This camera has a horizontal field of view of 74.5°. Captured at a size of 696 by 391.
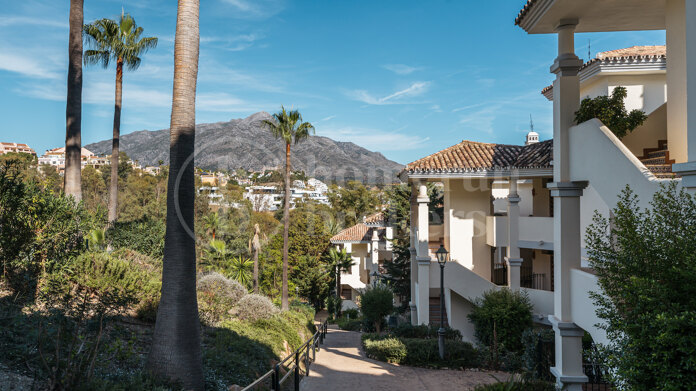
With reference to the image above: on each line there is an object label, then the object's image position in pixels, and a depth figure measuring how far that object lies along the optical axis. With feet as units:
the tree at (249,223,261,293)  98.74
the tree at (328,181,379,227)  194.48
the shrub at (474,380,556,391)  27.17
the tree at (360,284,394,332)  71.36
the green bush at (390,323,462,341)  54.90
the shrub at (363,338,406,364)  48.39
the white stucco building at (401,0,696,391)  24.12
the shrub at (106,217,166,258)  57.52
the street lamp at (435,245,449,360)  45.06
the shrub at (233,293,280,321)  51.49
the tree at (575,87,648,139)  26.43
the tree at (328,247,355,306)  134.21
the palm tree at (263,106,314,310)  83.05
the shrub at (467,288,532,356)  47.65
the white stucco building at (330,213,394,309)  128.06
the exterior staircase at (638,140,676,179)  23.16
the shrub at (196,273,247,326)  44.19
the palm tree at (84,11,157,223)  67.15
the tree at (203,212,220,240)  144.97
